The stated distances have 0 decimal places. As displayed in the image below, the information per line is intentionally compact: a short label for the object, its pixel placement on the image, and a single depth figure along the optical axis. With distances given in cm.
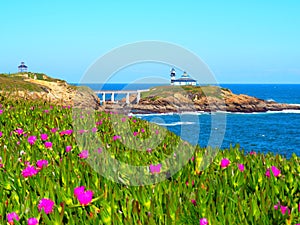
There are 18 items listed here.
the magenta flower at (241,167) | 402
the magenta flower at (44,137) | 574
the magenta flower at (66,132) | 619
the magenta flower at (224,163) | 430
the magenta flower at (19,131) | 652
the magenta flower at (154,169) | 407
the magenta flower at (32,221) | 280
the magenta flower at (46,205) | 295
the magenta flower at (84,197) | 305
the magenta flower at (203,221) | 267
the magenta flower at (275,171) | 395
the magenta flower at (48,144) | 522
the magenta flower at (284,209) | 285
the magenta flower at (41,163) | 423
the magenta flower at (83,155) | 461
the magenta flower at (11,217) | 283
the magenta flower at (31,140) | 545
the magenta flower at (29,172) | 387
